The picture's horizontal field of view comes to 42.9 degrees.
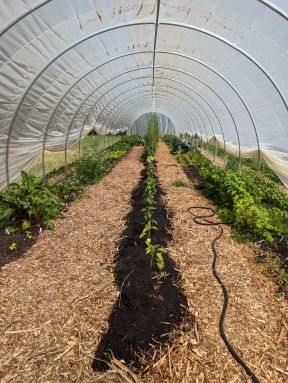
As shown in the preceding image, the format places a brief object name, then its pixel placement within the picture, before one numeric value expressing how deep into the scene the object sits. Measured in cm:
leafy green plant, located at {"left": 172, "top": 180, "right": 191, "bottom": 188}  982
